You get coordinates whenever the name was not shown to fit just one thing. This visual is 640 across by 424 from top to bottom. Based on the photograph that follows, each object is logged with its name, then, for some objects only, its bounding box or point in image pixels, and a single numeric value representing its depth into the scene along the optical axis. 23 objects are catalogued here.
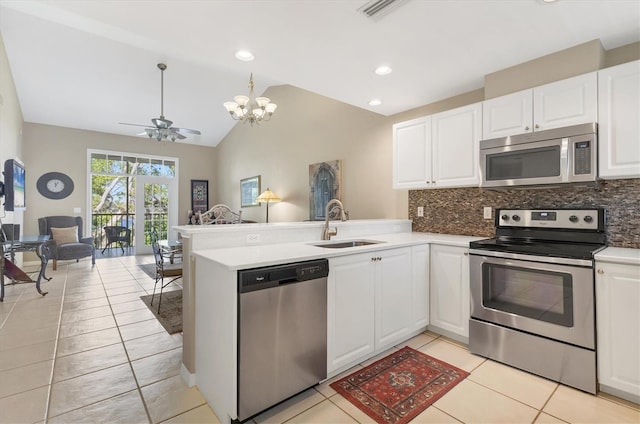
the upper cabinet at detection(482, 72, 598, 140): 2.17
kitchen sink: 2.61
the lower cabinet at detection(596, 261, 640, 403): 1.77
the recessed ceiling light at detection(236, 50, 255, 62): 2.41
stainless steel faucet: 2.67
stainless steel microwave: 2.14
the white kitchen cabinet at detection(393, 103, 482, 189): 2.78
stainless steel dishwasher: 1.58
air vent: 1.82
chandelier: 4.19
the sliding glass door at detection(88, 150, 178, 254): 7.38
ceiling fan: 4.58
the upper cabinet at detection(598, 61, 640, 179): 2.00
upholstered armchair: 5.56
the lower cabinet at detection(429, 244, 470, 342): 2.52
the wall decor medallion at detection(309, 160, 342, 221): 4.75
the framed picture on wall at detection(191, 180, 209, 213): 8.65
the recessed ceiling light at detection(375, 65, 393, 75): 2.63
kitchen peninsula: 1.64
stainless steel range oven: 1.92
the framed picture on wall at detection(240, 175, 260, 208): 7.04
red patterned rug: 1.76
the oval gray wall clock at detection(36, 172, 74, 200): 6.41
